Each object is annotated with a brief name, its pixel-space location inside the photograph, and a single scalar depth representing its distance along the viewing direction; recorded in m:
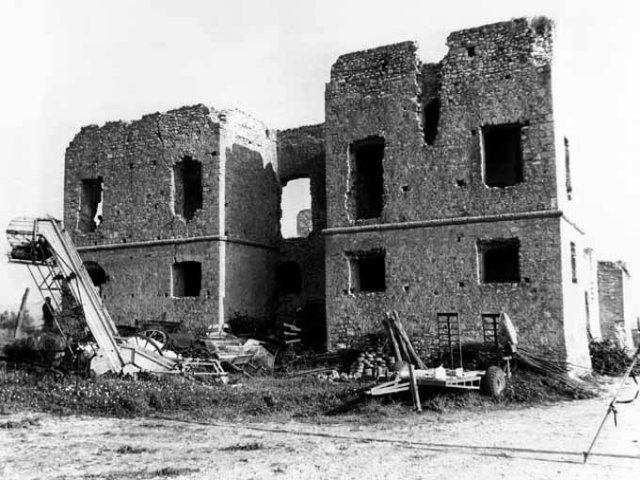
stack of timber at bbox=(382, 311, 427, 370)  14.35
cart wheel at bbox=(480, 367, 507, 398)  12.59
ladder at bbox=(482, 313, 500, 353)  15.37
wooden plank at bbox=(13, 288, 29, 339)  17.50
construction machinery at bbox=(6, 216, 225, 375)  15.11
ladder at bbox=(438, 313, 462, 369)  15.59
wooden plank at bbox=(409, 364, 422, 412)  11.88
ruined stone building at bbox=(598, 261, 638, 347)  22.69
